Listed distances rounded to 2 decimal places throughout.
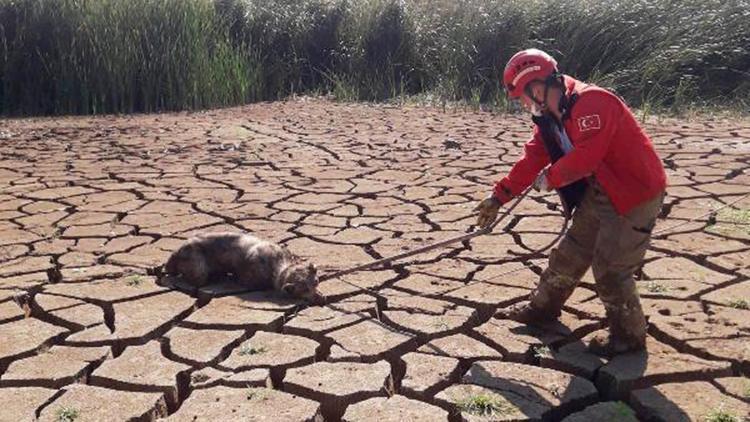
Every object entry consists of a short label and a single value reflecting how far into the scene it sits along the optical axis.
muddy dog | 4.09
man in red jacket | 3.16
